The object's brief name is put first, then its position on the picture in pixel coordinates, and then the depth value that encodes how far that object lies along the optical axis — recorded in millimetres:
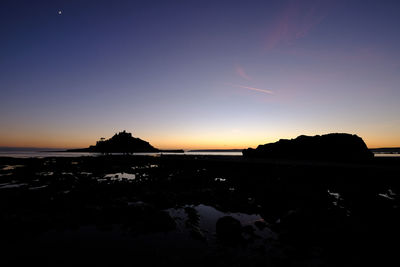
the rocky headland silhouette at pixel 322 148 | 44719
